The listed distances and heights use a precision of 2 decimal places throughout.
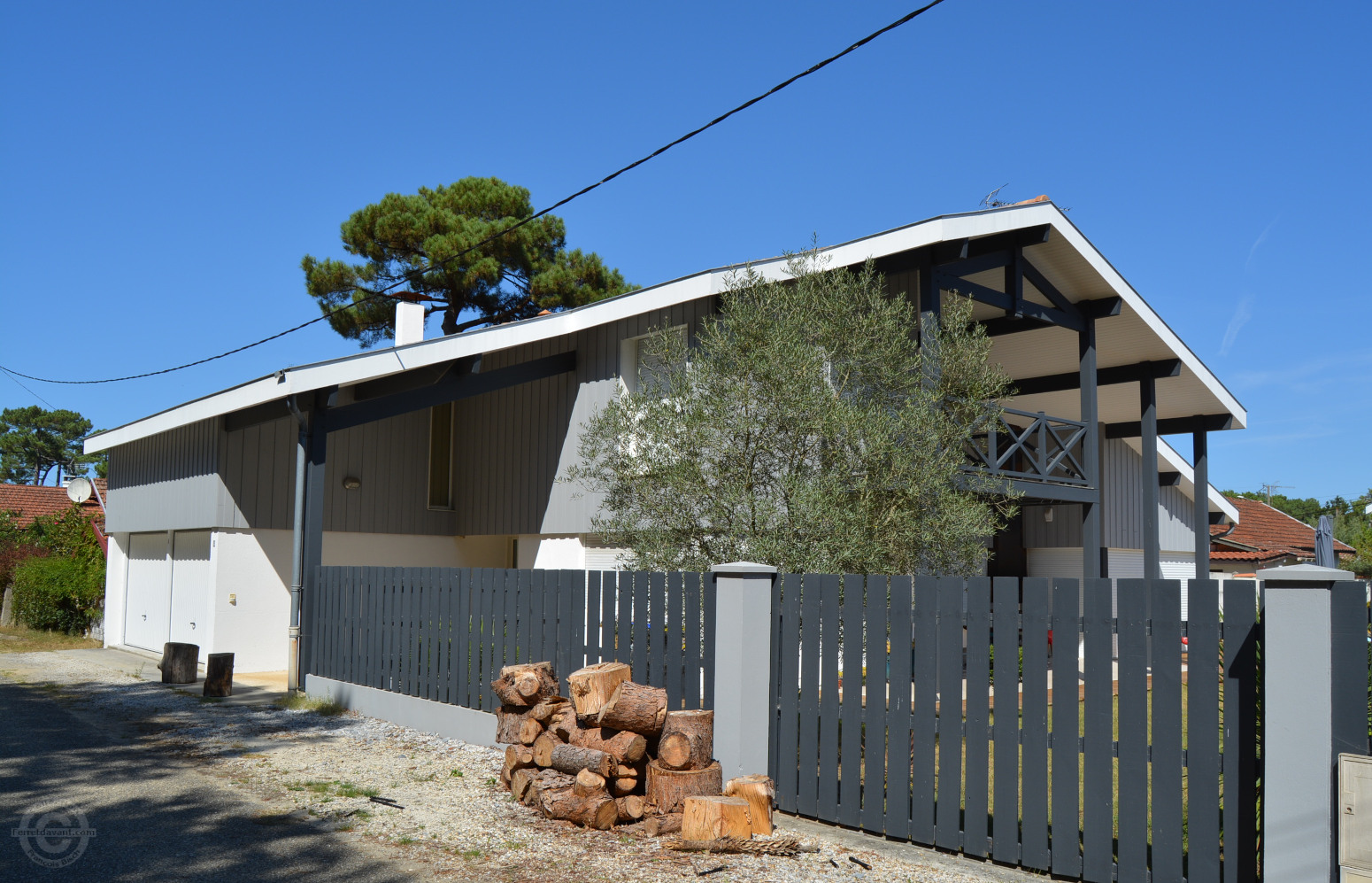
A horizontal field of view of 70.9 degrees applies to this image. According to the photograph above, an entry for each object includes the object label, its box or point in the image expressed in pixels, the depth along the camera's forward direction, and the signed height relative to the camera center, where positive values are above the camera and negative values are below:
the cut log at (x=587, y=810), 5.97 -1.86
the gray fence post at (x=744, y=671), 6.29 -1.04
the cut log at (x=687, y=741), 6.04 -1.44
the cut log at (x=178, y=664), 11.92 -1.97
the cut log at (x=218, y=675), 10.91 -1.93
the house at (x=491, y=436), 11.10 +1.02
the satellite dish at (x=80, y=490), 19.95 +0.27
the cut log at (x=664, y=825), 5.85 -1.90
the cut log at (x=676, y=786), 5.96 -1.70
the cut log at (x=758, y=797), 5.75 -1.70
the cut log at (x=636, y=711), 6.12 -1.27
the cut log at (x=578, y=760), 6.02 -1.58
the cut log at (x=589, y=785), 6.01 -1.70
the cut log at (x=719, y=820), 5.59 -1.79
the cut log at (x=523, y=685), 6.89 -1.26
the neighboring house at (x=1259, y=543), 23.41 -0.54
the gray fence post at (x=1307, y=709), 4.23 -0.83
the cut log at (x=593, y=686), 6.29 -1.15
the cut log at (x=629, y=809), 6.02 -1.85
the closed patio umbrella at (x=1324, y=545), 13.09 -0.31
